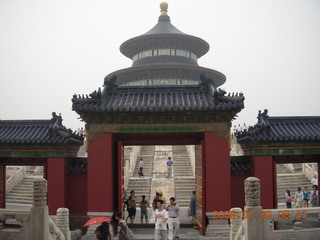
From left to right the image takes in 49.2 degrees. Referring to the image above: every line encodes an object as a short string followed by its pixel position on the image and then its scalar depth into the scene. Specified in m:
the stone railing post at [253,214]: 9.03
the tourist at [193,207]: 15.04
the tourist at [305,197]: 18.02
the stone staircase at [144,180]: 23.06
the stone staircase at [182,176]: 21.85
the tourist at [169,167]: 25.15
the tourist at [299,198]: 17.73
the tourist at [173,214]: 12.22
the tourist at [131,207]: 14.60
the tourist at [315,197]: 17.56
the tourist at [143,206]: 15.39
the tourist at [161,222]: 10.94
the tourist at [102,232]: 9.08
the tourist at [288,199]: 18.17
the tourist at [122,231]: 9.00
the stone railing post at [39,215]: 9.45
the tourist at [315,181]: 21.43
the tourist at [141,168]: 25.47
